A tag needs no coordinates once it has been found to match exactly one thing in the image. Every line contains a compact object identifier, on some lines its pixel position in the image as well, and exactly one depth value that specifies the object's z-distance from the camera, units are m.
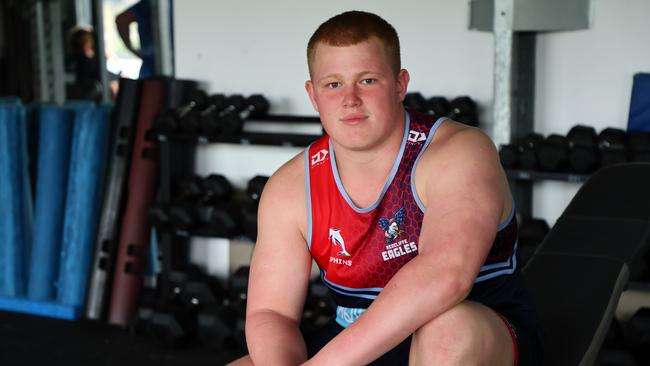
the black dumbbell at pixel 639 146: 2.87
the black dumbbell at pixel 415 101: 3.37
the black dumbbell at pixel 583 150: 2.98
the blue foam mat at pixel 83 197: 3.93
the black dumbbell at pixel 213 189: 3.84
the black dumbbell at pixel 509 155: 3.06
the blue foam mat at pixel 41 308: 3.95
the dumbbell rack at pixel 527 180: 3.01
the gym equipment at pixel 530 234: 3.10
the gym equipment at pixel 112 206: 3.84
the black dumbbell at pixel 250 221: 3.55
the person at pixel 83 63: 5.93
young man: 1.49
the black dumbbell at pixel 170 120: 3.69
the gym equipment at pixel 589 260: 1.84
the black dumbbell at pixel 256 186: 3.62
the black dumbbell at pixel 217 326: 3.40
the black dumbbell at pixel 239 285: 3.57
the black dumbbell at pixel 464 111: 3.29
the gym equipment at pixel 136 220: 3.84
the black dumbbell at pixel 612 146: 2.94
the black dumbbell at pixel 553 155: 3.03
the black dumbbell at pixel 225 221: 3.64
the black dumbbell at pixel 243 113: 3.63
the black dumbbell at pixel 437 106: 3.33
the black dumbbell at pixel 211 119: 3.65
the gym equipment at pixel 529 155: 3.06
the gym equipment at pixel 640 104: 3.11
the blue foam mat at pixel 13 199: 4.05
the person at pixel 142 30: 5.13
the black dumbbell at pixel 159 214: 3.72
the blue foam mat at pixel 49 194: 3.99
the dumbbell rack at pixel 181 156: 3.56
